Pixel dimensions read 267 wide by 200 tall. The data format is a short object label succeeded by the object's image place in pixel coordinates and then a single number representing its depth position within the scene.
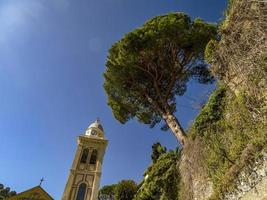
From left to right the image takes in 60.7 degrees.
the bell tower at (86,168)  22.05
